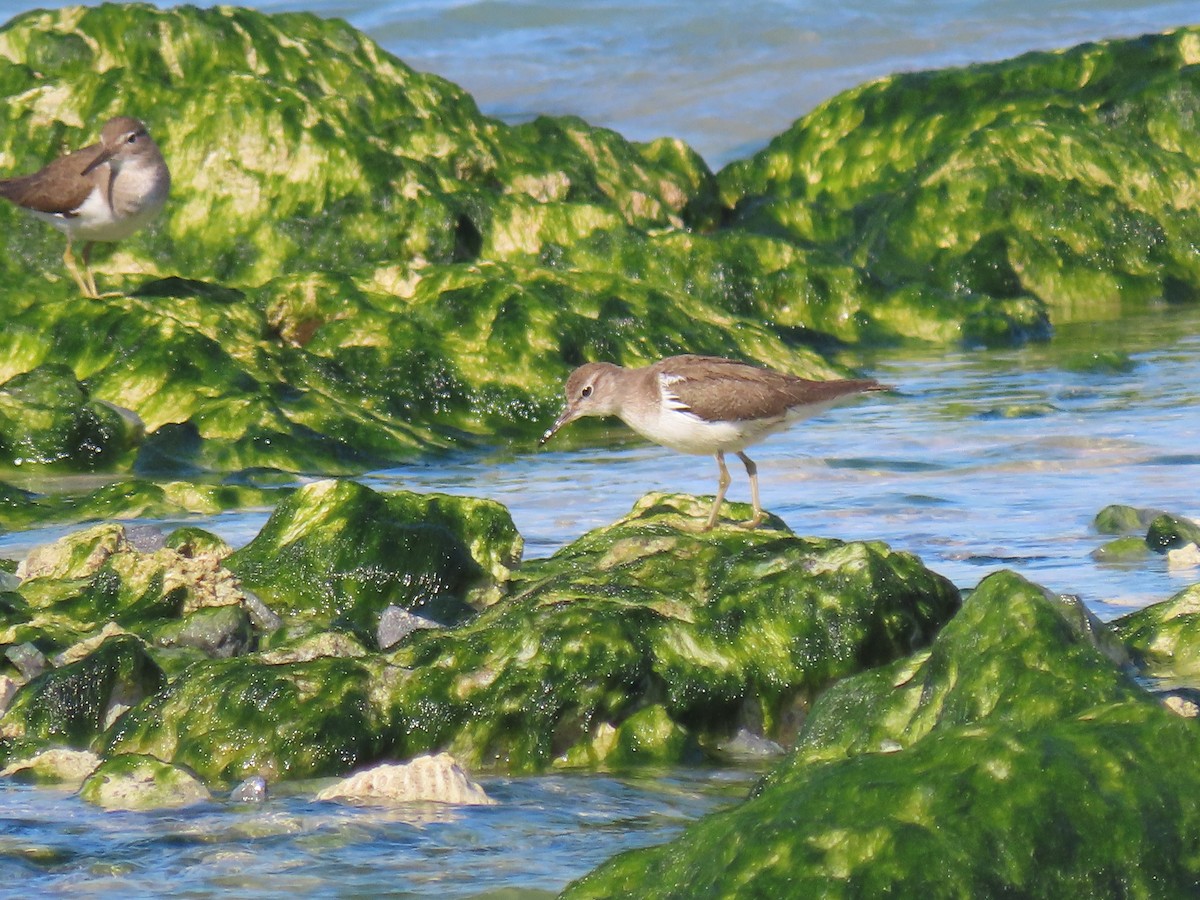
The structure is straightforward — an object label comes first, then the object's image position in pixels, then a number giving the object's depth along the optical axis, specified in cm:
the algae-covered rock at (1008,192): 2402
